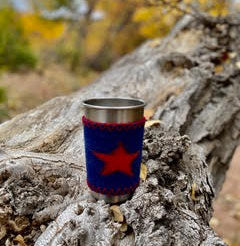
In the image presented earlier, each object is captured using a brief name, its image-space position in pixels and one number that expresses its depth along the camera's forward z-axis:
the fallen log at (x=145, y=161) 0.56
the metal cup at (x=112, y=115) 0.56
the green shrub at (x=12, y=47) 2.03
